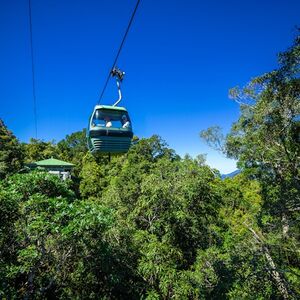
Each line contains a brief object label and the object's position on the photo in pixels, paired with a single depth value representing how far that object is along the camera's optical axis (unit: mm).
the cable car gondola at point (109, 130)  8156
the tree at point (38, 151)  34806
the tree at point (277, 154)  8938
